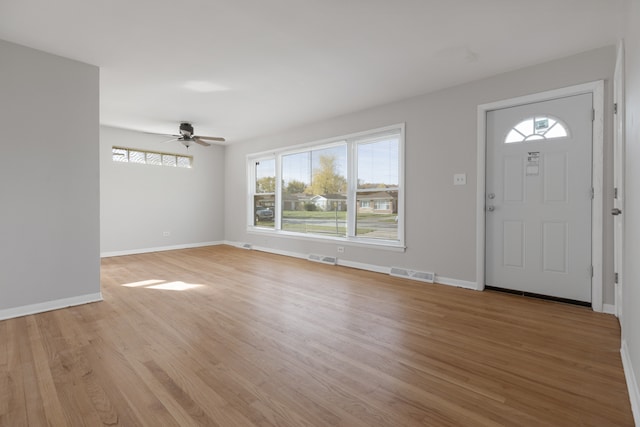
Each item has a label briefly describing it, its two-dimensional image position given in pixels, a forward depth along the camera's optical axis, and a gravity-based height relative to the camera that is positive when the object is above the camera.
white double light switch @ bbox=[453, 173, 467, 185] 3.87 +0.41
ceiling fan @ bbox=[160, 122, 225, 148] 5.41 +1.30
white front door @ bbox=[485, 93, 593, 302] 3.14 +0.15
